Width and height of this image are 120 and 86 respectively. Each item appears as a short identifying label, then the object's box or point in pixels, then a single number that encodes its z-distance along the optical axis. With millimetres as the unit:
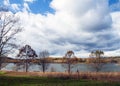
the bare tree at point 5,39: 13879
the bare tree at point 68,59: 30351
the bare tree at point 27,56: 29767
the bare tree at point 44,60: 30996
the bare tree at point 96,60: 27314
